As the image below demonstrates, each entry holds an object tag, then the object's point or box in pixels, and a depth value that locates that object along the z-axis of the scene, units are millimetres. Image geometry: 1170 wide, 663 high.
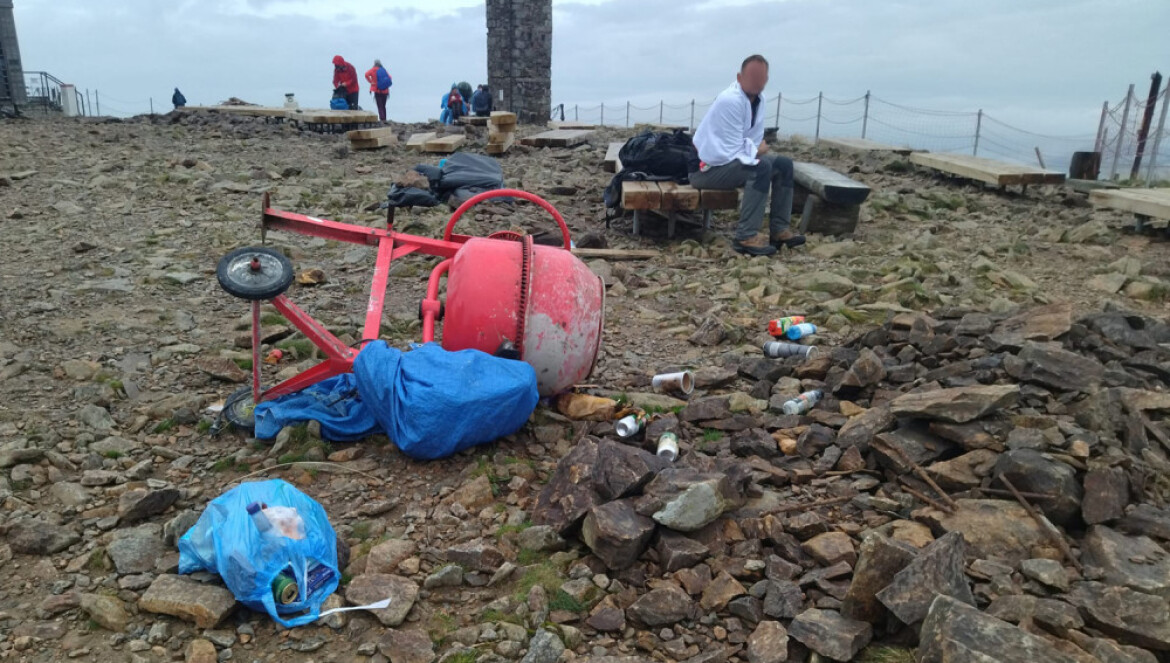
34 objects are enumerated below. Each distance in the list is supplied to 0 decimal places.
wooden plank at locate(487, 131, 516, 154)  12711
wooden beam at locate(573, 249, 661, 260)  7035
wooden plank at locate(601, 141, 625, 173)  9795
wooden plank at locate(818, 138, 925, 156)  12203
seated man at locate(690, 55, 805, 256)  7008
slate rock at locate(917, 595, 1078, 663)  1801
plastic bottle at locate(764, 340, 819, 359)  4430
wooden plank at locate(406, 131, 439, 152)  12875
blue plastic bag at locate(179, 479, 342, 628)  2322
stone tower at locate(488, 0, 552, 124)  21797
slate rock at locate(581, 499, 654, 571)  2510
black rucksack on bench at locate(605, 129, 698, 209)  7934
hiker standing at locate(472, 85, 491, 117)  20547
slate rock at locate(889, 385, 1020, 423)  3021
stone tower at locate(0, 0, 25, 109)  19516
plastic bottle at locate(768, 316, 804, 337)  4785
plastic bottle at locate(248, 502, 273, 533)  2406
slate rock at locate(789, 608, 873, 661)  2076
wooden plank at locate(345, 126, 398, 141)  12625
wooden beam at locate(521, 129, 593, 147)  13523
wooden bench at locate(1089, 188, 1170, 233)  6652
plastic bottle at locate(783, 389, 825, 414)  3654
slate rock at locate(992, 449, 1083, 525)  2588
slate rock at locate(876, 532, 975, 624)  2076
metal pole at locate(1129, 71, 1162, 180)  10727
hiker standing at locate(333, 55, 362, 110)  17344
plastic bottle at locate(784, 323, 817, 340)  4723
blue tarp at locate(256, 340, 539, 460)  3139
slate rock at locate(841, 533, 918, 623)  2197
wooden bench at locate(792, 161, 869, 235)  7238
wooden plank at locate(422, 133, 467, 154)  12482
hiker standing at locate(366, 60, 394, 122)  19297
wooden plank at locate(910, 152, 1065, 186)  8555
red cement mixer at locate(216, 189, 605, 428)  3480
